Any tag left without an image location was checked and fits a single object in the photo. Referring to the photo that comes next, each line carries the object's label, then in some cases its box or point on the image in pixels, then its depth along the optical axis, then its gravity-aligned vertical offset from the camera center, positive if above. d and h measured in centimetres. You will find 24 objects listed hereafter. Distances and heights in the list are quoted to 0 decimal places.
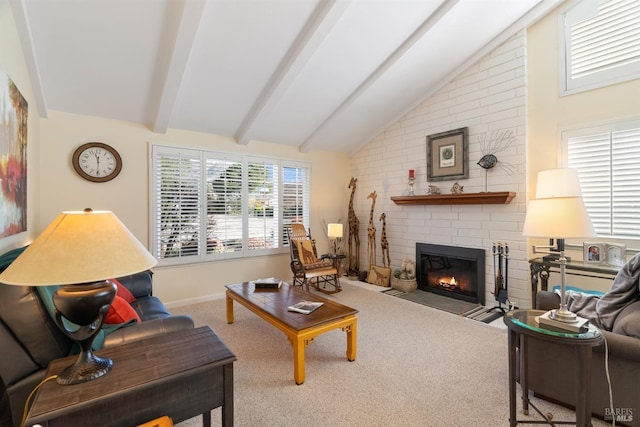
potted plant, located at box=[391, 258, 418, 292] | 470 -109
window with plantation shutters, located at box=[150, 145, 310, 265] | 404 +16
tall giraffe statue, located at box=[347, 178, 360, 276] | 575 -50
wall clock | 350 +66
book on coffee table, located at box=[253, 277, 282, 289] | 337 -84
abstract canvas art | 189 +42
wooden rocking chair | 451 -82
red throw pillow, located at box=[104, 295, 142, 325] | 194 -68
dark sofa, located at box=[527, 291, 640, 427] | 168 -102
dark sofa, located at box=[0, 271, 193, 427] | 139 -67
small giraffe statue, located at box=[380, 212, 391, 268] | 526 -58
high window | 304 +188
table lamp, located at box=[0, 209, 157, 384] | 105 -20
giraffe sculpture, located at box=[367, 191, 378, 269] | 546 -43
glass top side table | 147 -70
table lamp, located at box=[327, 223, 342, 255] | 511 -31
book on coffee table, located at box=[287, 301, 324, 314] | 259 -87
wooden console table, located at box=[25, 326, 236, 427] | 108 -70
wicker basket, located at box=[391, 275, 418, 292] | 468 -119
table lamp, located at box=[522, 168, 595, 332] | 157 -7
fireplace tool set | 374 -80
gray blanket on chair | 182 -56
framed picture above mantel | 420 +87
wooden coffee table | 227 -90
